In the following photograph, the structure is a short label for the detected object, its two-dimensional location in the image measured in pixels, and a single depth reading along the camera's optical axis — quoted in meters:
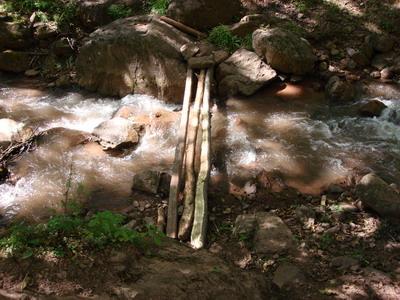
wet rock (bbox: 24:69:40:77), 9.55
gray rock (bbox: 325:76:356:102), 7.82
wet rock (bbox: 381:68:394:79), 8.13
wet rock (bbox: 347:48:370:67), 8.48
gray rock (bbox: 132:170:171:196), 5.95
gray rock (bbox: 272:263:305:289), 4.13
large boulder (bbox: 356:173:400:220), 5.01
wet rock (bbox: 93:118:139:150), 7.03
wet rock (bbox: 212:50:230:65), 8.46
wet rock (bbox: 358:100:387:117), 7.34
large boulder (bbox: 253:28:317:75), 8.10
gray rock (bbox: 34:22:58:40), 9.96
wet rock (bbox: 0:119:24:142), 7.08
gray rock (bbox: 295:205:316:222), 5.18
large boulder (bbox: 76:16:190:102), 8.44
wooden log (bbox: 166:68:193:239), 5.10
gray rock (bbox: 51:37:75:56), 9.70
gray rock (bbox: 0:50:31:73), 9.53
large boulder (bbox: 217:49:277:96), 8.15
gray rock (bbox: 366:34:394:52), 8.55
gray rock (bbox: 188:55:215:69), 8.16
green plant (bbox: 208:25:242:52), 8.94
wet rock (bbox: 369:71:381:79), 8.20
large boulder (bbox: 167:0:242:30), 9.19
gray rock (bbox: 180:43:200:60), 8.40
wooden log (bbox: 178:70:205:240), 5.05
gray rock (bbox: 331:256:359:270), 4.33
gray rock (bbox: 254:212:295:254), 4.73
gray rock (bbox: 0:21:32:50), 9.67
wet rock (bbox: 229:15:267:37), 9.08
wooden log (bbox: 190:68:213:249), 4.91
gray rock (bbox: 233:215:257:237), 5.01
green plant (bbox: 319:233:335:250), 4.74
